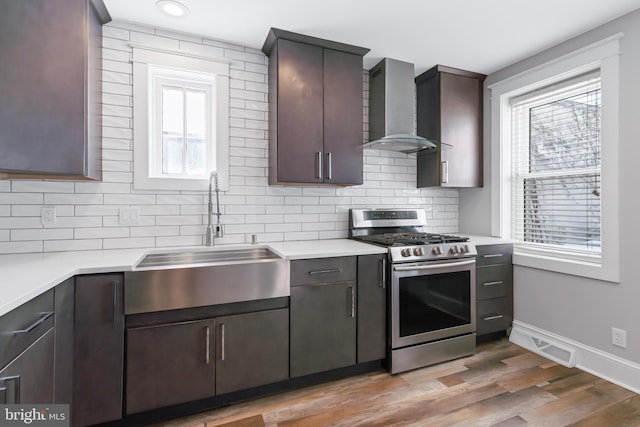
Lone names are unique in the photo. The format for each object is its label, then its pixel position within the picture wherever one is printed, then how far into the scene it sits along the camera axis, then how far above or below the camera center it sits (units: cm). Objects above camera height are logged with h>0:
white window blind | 248 +40
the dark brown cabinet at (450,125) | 306 +88
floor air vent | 245 -113
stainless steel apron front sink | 170 -41
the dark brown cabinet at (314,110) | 244 +83
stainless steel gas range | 231 -67
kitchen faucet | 237 -9
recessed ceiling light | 203 +136
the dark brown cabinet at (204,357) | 172 -85
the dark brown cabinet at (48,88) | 152 +67
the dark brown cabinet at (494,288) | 279 -69
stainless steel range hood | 284 +101
